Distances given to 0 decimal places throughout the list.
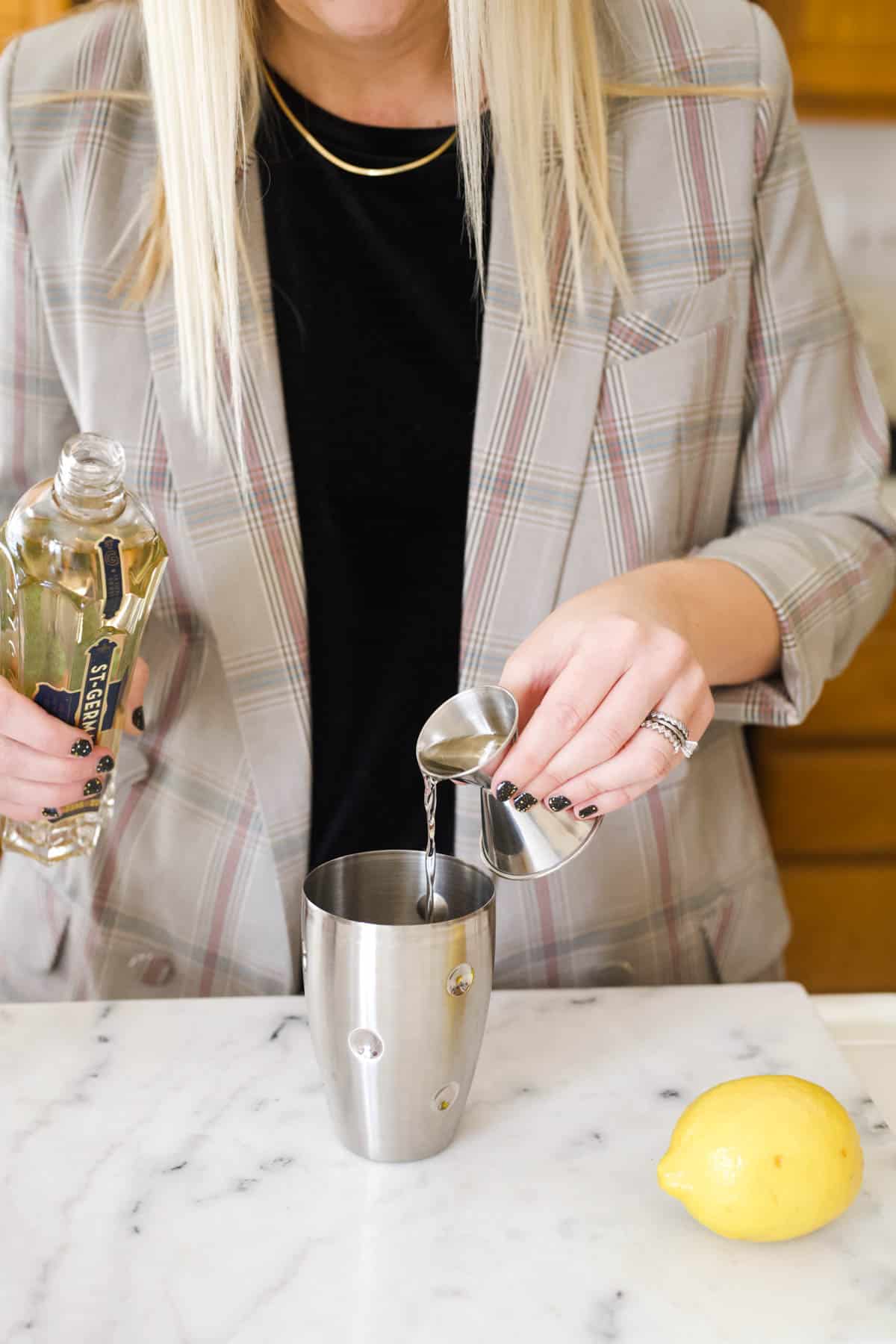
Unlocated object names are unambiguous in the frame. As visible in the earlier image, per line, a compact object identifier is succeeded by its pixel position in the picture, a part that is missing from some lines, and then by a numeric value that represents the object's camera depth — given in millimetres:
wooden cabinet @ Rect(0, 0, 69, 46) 1938
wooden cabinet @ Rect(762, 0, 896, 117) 2203
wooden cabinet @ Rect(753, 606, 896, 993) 2193
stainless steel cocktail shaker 616
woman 934
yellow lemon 570
